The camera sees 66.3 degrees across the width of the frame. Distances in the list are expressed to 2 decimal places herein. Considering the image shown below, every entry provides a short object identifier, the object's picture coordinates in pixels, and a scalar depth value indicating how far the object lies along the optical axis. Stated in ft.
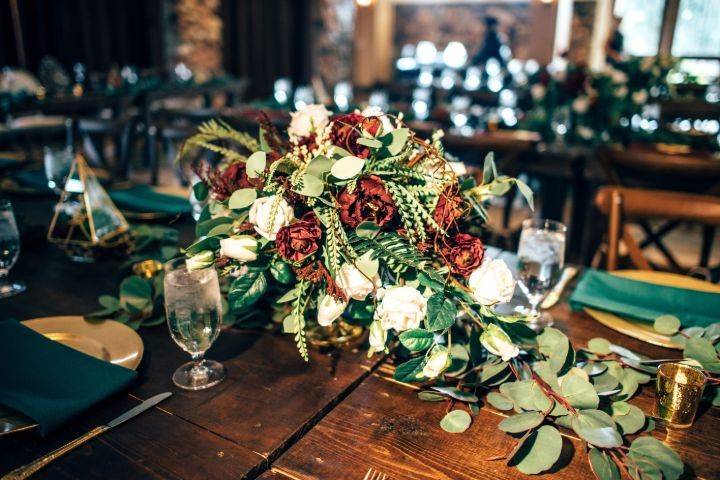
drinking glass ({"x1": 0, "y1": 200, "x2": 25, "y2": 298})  3.53
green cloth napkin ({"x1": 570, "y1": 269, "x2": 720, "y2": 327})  3.42
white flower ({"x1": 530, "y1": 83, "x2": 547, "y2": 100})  10.10
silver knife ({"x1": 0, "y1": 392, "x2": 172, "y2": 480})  2.02
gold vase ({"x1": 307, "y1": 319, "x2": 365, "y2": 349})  3.08
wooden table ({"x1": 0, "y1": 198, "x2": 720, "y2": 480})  2.16
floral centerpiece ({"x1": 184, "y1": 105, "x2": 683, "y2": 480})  2.43
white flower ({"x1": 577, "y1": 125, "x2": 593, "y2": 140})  10.03
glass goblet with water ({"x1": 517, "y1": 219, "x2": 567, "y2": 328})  3.32
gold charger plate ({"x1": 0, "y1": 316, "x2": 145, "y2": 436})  2.84
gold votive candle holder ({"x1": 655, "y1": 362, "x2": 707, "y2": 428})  2.45
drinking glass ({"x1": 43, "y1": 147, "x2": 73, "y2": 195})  5.56
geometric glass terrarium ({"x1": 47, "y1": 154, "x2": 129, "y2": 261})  4.20
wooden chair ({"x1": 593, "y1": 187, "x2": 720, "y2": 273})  5.03
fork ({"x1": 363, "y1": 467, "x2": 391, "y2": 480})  2.14
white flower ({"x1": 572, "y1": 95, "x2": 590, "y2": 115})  9.65
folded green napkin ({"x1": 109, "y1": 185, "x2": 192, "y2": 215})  5.17
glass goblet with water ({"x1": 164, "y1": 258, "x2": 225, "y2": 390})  2.60
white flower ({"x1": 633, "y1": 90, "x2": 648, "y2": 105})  9.33
